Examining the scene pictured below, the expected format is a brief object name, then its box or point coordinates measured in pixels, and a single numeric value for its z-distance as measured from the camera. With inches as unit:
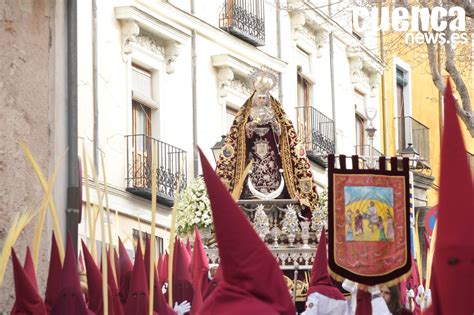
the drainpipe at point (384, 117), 1084.3
